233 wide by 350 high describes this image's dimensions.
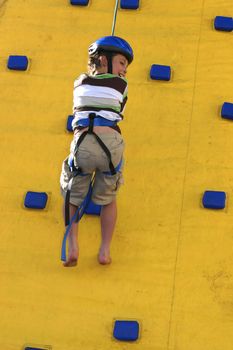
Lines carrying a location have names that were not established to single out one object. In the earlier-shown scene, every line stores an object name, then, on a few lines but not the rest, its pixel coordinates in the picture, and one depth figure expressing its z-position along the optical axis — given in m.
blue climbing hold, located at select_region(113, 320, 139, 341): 3.40
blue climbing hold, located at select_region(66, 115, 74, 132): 4.02
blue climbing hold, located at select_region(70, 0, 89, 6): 4.51
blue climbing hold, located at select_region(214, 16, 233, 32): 4.41
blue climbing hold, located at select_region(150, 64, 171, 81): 4.19
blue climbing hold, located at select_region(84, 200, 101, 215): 3.75
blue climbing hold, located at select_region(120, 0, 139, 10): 4.49
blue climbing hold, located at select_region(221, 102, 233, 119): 4.04
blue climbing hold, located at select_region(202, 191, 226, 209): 3.75
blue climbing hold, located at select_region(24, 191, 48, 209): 3.78
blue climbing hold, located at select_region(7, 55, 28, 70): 4.26
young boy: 3.38
